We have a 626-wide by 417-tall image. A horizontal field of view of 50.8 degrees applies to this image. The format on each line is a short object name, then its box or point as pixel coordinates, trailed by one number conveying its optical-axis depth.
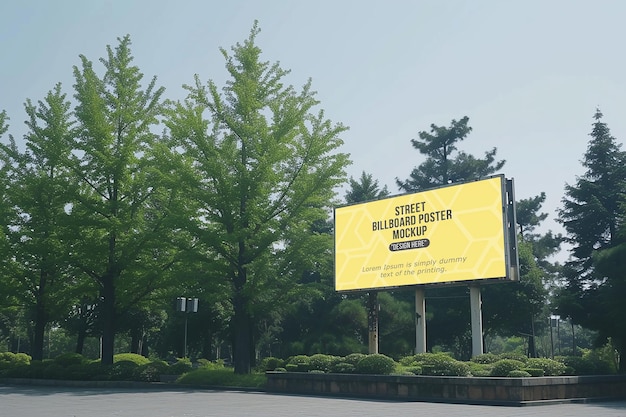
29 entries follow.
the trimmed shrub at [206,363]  35.70
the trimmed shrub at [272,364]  29.44
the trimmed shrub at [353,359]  23.50
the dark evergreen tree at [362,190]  54.84
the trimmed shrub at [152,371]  29.64
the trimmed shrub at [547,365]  20.09
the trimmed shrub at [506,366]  19.47
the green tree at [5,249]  34.84
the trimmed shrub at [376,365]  22.34
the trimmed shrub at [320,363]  24.50
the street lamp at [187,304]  30.45
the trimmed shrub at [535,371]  19.52
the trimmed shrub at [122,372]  29.33
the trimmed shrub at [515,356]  20.67
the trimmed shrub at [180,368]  30.62
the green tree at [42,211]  32.44
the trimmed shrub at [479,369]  20.30
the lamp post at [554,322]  59.95
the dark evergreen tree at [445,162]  62.41
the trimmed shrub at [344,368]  23.30
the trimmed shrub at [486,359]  22.67
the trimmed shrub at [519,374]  18.89
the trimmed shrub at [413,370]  21.89
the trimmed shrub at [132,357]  35.64
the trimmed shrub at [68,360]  32.12
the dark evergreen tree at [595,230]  38.34
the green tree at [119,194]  31.30
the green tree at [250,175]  29.23
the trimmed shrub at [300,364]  24.89
